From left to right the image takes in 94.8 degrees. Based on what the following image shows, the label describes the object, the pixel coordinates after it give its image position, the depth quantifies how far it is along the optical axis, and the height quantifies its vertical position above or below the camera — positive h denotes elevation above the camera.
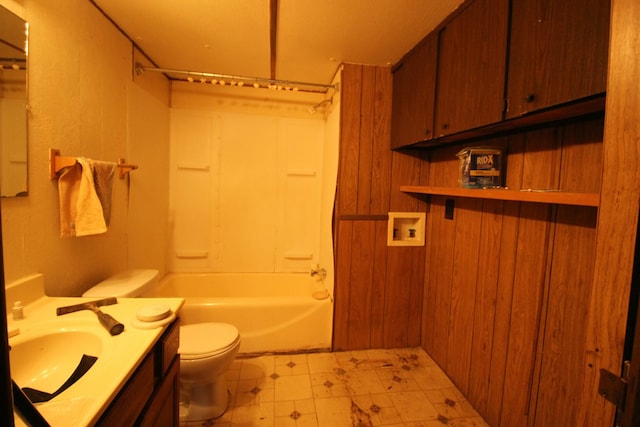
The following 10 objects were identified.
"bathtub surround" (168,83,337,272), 2.83 +0.12
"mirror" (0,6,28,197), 1.10 +0.31
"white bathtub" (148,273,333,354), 2.25 -0.97
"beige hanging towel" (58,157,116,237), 1.41 -0.07
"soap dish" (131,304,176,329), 1.06 -0.47
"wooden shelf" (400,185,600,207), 1.01 +0.05
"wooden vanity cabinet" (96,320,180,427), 0.80 -0.65
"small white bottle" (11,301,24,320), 1.10 -0.48
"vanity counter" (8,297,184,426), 0.69 -0.51
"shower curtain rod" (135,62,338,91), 2.10 +0.89
